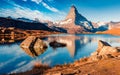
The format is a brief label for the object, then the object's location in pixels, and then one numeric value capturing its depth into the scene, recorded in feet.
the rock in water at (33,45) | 79.43
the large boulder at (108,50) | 48.97
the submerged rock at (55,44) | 94.13
